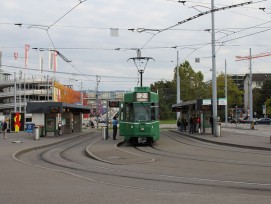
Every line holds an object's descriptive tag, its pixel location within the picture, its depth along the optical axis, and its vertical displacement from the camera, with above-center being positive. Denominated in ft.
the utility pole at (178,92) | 206.16 +10.93
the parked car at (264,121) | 291.38 -3.63
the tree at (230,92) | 335.38 +18.00
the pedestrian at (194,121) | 134.70 -1.58
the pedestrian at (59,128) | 149.79 -3.91
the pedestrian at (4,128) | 123.03 -3.31
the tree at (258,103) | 390.21 +11.11
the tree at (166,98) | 379.76 +15.41
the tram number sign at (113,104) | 107.05 +2.90
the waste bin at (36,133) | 114.40 -4.24
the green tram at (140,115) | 91.30 +0.19
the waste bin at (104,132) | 118.73 -4.35
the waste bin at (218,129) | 111.24 -3.32
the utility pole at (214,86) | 112.57 +7.73
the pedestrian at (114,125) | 114.83 -2.30
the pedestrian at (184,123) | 155.54 -2.50
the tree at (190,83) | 332.80 +24.41
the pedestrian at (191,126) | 135.13 -3.09
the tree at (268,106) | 339.24 +7.26
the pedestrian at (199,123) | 134.41 -2.19
